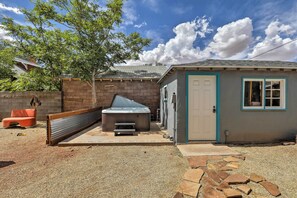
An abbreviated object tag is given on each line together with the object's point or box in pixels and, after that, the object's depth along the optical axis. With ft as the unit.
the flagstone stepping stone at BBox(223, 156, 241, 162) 12.25
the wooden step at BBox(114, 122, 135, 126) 21.15
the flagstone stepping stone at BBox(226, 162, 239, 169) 11.00
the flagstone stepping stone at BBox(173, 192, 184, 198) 7.74
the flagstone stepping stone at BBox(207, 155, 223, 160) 12.78
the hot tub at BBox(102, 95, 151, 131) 22.17
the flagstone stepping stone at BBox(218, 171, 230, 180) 9.53
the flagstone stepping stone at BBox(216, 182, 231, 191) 8.31
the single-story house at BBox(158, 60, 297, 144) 16.47
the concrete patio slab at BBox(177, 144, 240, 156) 13.75
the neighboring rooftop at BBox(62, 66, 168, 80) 33.01
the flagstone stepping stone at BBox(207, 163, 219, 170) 10.89
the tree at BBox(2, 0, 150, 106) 27.96
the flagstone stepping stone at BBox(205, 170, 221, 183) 9.32
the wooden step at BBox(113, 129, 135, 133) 19.87
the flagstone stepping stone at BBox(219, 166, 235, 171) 10.67
